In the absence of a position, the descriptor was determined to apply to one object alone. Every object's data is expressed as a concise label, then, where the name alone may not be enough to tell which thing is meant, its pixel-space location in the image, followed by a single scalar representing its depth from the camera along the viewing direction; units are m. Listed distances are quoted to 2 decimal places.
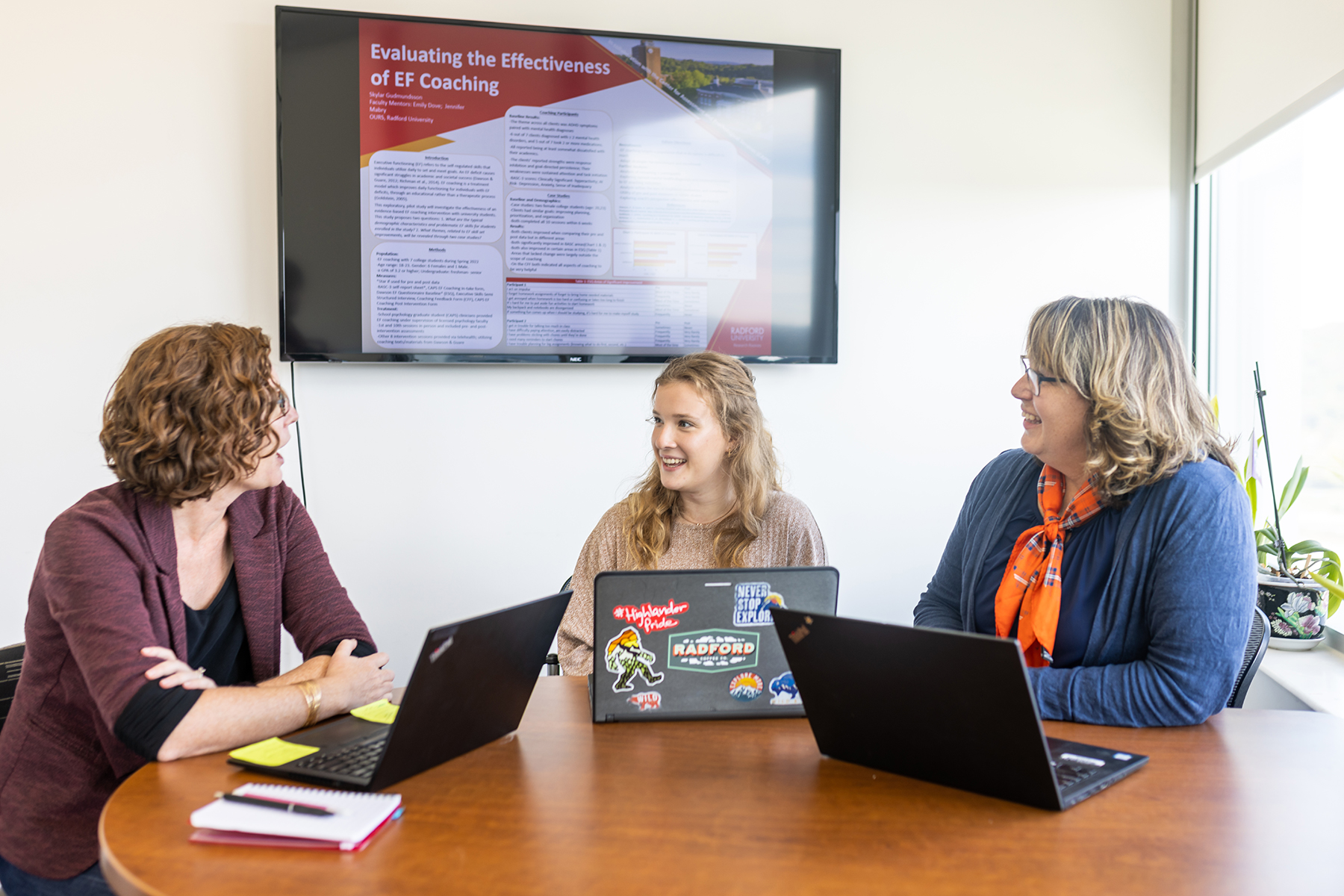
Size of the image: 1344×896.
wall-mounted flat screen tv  2.46
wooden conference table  0.93
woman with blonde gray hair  1.41
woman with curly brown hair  1.30
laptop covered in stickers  1.36
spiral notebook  0.99
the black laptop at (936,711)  1.04
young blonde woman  2.01
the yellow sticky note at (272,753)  1.21
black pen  1.03
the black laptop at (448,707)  1.13
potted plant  2.23
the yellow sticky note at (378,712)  1.40
